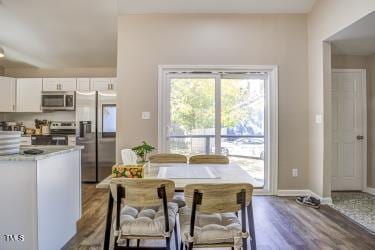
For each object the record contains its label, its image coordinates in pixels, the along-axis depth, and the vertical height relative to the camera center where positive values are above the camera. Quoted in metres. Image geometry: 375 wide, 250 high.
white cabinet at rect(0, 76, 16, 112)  5.76 +0.70
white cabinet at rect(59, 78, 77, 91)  5.82 +0.90
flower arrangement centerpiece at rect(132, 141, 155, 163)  2.62 -0.20
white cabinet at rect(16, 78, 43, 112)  5.86 +0.70
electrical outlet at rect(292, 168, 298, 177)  4.50 -0.71
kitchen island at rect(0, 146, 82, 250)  2.11 -0.54
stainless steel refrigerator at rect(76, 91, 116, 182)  5.34 -0.07
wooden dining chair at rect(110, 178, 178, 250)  1.81 -0.46
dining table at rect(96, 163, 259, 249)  1.97 -0.37
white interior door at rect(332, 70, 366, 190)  4.75 +0.02
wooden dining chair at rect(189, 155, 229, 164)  3.03 -0.32
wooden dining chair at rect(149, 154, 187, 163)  3.06 -0.32
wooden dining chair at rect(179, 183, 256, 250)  1.74 -0.49
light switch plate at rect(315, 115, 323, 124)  4.08 +0.15
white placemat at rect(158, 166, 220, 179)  2.20 -0.36
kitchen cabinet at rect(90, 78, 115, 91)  5.71 +0.89
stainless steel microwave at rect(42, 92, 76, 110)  5.61 +0.56
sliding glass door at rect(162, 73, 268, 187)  4.52 +0.24
